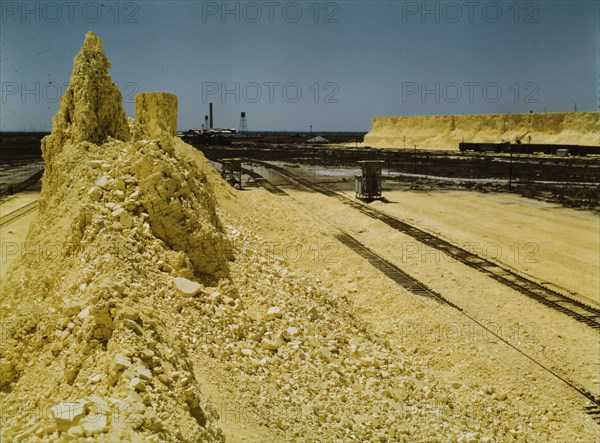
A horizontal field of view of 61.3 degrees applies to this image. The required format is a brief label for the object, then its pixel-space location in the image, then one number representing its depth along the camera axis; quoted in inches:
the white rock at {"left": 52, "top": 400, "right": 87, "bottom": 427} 163.8
